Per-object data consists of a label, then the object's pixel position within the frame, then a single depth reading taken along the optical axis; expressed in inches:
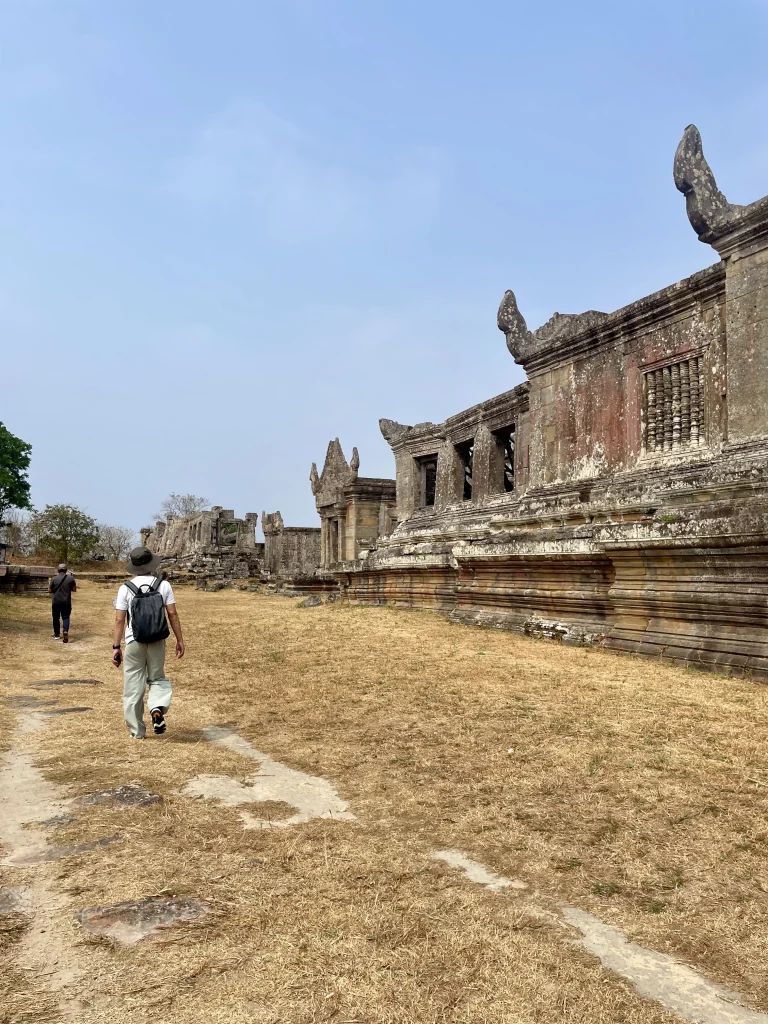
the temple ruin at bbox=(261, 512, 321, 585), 1577.3
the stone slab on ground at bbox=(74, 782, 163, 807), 153.3
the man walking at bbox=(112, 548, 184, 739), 223.1
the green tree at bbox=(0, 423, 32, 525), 1568.7
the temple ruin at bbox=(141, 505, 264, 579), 1642.5
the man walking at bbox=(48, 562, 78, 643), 518.3
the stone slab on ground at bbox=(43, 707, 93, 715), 258.4
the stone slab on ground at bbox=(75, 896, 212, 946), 99.9
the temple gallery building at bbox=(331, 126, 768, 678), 292.8
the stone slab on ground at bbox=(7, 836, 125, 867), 124.8
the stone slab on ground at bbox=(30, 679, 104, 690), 326.3
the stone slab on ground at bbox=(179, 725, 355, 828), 149.0
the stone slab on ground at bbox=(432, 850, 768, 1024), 84.8
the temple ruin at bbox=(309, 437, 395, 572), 1082.1
